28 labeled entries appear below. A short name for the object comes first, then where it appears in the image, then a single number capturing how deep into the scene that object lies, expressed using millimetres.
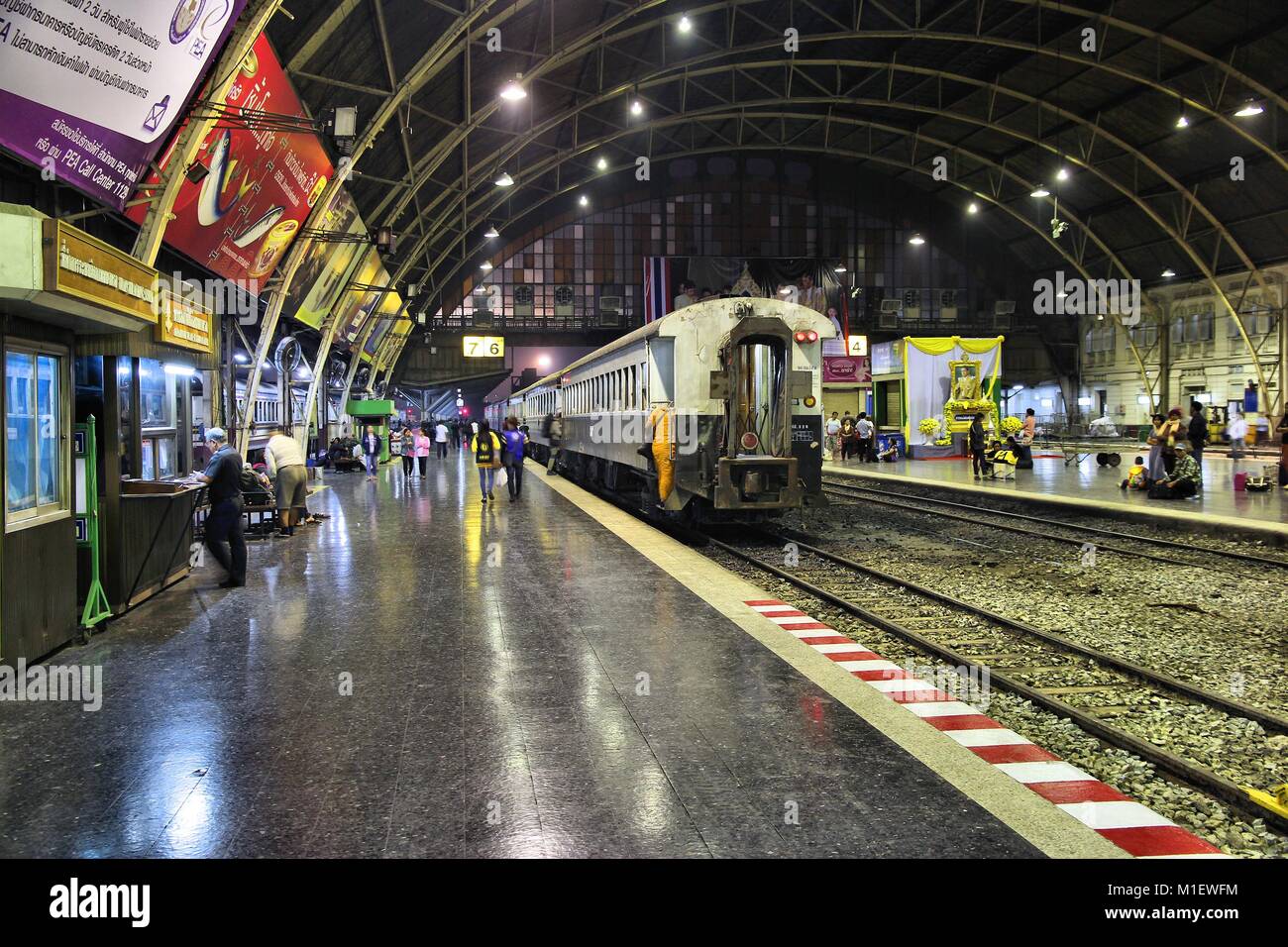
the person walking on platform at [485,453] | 18906
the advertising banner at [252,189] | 14666
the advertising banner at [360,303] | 29453
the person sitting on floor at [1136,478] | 19172
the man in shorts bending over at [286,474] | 14445
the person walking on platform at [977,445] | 23828
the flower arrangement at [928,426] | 29547
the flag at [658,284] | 44000
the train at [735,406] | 12914
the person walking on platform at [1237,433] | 27734
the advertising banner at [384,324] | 36000
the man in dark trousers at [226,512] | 9648
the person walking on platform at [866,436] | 32250
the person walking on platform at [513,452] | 19547
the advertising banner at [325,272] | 22891
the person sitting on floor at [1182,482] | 17297
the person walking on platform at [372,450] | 31873
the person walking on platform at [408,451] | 27078
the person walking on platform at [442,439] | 40869
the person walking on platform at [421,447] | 26375
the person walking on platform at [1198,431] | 19875
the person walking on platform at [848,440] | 34219
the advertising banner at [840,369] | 37750
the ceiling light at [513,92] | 22266
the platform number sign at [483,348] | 46219
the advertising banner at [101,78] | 8914
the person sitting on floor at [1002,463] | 23141
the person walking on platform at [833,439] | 34384
